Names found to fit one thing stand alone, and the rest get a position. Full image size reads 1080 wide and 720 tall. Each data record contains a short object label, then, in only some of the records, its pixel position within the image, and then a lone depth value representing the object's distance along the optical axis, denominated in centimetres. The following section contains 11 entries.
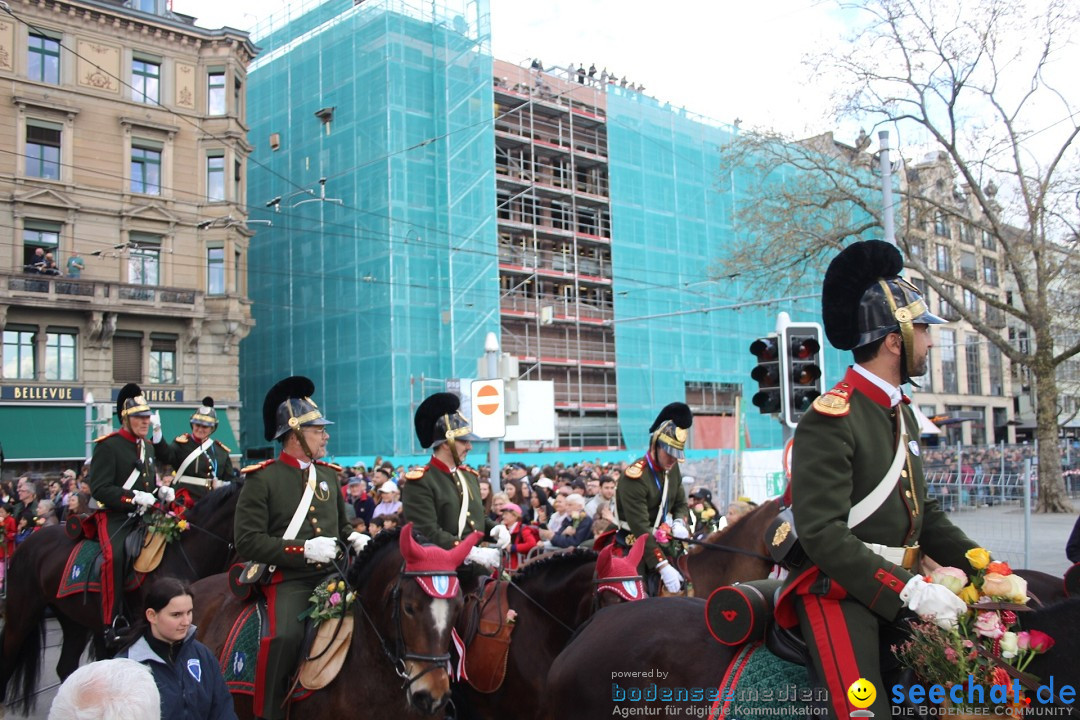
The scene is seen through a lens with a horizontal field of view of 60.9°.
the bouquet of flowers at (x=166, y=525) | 882
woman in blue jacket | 420
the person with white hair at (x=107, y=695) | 305
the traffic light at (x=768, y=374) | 1064
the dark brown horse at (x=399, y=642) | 525
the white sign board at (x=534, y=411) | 1799
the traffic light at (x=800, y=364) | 1053
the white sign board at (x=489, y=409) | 1439
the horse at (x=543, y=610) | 662
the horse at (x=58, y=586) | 883
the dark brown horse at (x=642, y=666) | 398
